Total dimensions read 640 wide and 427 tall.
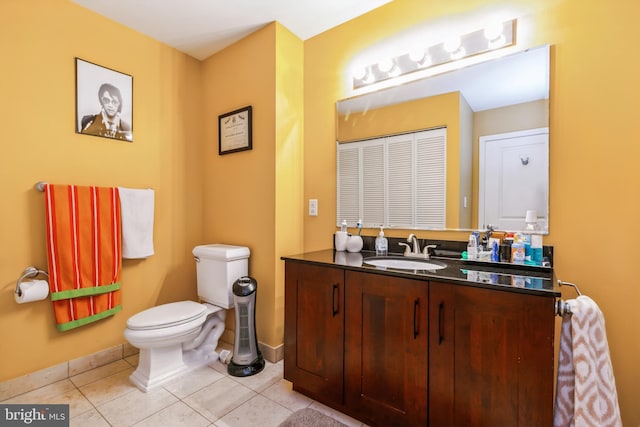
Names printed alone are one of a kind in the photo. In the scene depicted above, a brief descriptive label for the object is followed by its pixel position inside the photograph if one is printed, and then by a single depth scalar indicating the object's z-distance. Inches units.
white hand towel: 87.1
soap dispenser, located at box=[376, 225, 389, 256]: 79.0
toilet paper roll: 68.6
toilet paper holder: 69.0
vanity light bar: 64.2
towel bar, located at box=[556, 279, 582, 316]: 43.6
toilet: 72.8
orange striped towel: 73.9
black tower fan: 81.7
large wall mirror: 60.4
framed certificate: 95.5
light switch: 94.7
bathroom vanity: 43.2
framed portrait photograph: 81.2
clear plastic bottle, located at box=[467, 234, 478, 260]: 64.0
